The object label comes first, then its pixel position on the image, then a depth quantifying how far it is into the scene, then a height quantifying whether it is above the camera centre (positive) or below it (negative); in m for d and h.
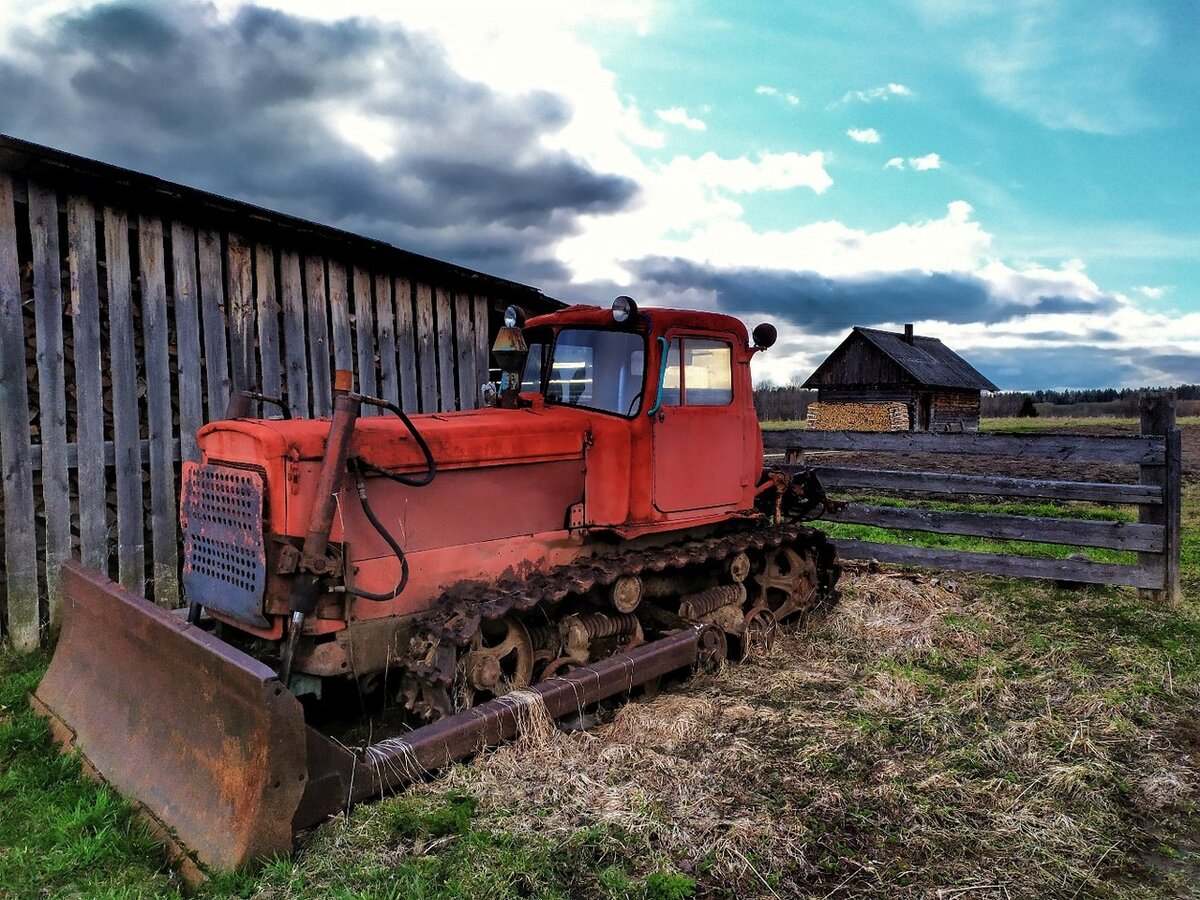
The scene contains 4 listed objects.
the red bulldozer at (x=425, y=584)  3.66 -1.02
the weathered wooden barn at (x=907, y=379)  34.62 +1.48
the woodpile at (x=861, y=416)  34.47 -0.18
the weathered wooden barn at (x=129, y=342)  6.51 +0.71
